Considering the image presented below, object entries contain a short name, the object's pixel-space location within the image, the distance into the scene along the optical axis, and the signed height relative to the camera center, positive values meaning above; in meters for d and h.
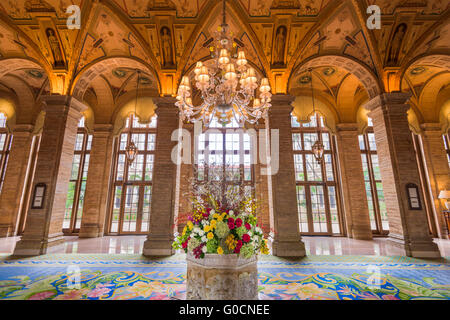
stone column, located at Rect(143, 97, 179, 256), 5.95 +0.60
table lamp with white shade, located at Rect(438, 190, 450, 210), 8.70 +0.45
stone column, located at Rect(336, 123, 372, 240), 8.84 +0.97
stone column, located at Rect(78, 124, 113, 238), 9.06 +1.02
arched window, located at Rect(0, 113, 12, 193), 10.16 +3.03
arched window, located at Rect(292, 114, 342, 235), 9.92 +1.19
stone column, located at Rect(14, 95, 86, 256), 5.99 +1.06
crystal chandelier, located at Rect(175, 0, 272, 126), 4.25 +2.52
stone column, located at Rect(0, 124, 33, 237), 8.98 +1.21
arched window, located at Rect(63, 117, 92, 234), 9.80 +1.16
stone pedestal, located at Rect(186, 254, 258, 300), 2.50 -0.89
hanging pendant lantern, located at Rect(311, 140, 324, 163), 7.74 +2.03
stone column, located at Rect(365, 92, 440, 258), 5.97 +1.06
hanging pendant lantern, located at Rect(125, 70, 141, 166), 7.57 +1.95
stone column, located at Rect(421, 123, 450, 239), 9.16 +1.84
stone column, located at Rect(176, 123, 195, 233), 8.89 +1.42
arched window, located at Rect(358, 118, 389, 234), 9.68 +1.10
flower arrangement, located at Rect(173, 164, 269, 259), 2.59 -0.26
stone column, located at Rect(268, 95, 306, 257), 5.92 +0.56
